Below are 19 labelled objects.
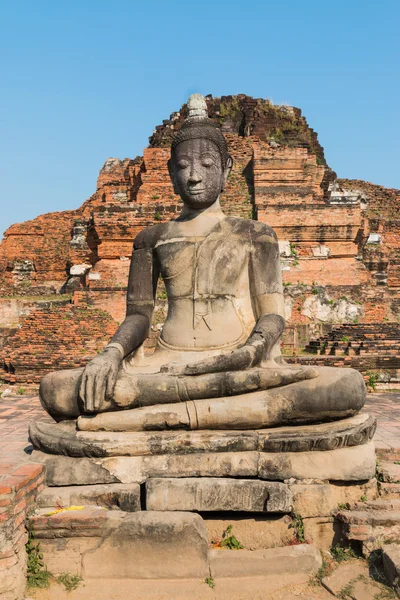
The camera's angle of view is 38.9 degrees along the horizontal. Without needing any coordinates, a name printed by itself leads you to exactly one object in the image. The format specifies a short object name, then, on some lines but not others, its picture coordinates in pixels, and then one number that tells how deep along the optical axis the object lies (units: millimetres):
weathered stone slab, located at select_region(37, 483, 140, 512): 3289
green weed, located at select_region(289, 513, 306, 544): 3279
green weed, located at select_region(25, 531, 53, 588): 2992
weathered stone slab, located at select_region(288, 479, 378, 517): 3342
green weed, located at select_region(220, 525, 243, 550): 3242
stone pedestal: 3031
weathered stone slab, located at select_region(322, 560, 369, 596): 2949
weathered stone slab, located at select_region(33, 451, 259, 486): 3406
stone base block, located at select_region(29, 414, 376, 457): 3475
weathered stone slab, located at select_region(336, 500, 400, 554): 3209
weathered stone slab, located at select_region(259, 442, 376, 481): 3418
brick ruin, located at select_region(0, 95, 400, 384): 10844
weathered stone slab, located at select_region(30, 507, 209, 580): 3014
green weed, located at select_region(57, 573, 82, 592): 2967
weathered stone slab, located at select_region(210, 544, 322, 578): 2982
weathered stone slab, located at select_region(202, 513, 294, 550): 3281
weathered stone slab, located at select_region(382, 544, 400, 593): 2842
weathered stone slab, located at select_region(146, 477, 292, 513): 3248
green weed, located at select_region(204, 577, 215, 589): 2934
